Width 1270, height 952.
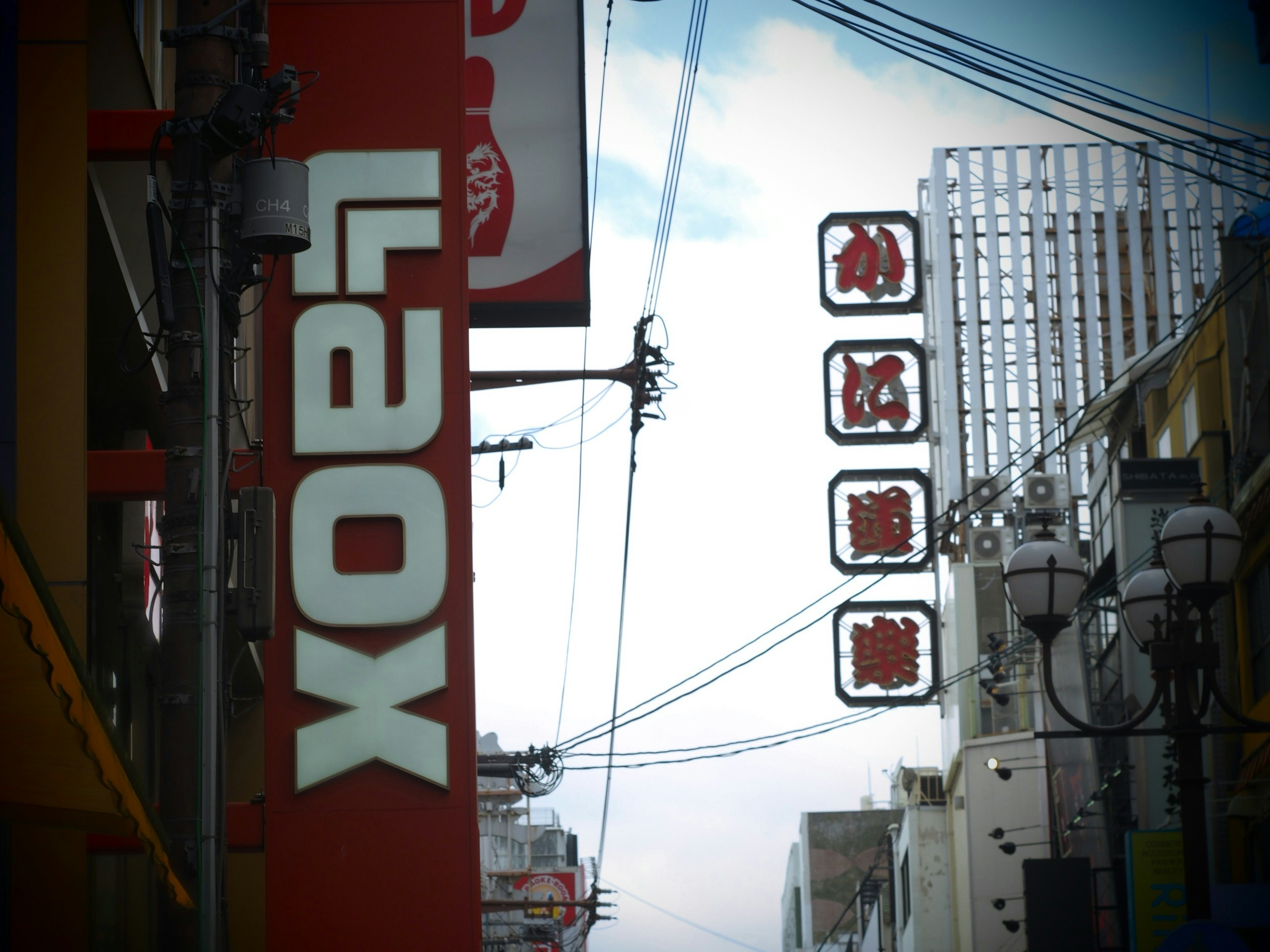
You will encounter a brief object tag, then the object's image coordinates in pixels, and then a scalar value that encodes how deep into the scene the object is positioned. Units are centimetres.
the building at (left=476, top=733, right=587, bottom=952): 5381
